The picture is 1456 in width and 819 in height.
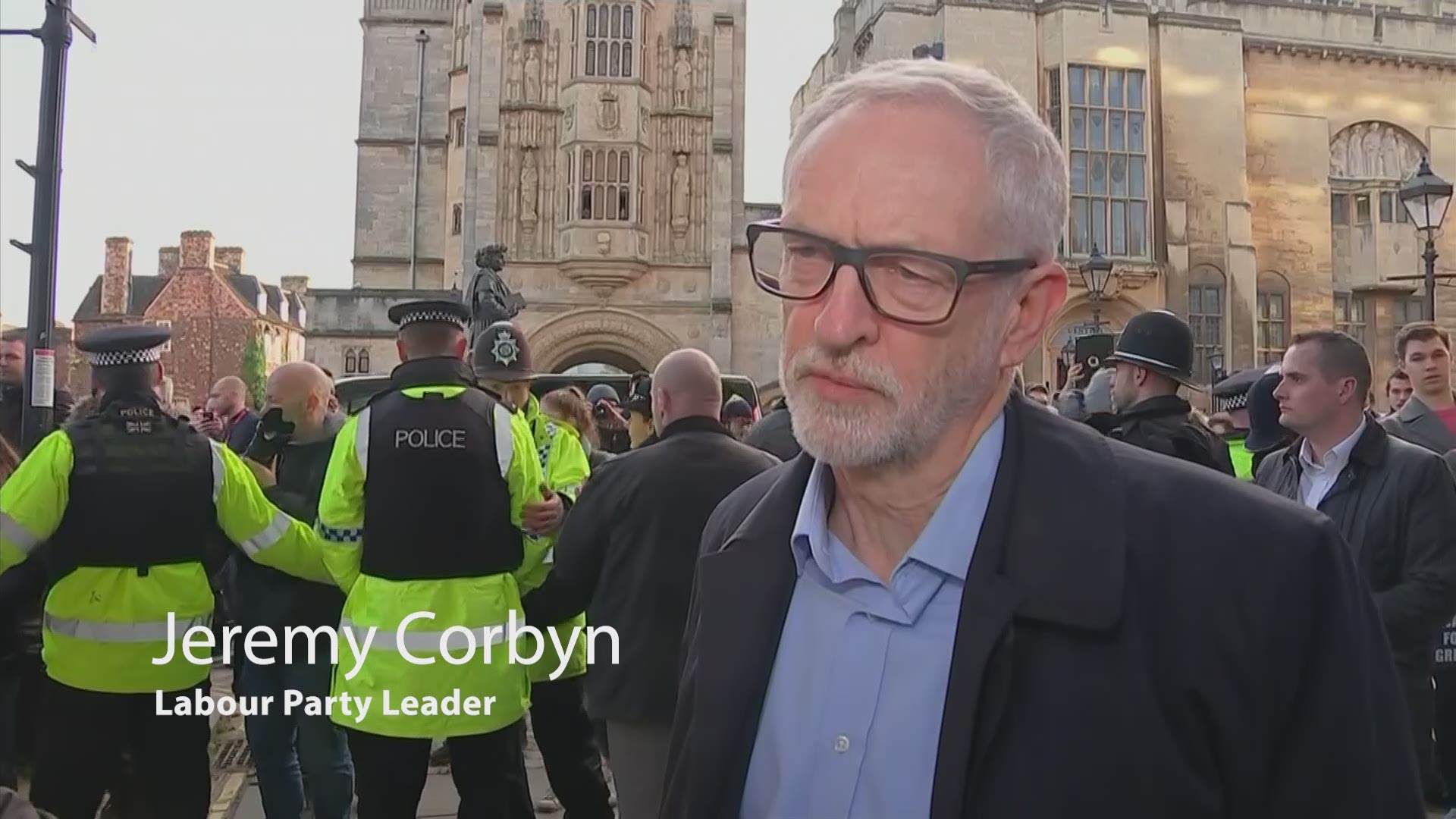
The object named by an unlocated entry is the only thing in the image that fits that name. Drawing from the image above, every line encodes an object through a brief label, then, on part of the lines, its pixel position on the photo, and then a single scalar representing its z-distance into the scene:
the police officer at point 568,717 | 4.21
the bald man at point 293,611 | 4.23
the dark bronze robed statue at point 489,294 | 10.41
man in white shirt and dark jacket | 3.20
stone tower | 23.17
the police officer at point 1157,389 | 3.69
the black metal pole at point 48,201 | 5.03
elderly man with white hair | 1.09
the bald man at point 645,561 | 3.50
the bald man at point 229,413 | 6.32
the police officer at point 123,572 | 3.42
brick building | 45.81
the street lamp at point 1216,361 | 21.29
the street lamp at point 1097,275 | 12.70
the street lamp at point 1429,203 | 8.82
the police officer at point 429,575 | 3.38
